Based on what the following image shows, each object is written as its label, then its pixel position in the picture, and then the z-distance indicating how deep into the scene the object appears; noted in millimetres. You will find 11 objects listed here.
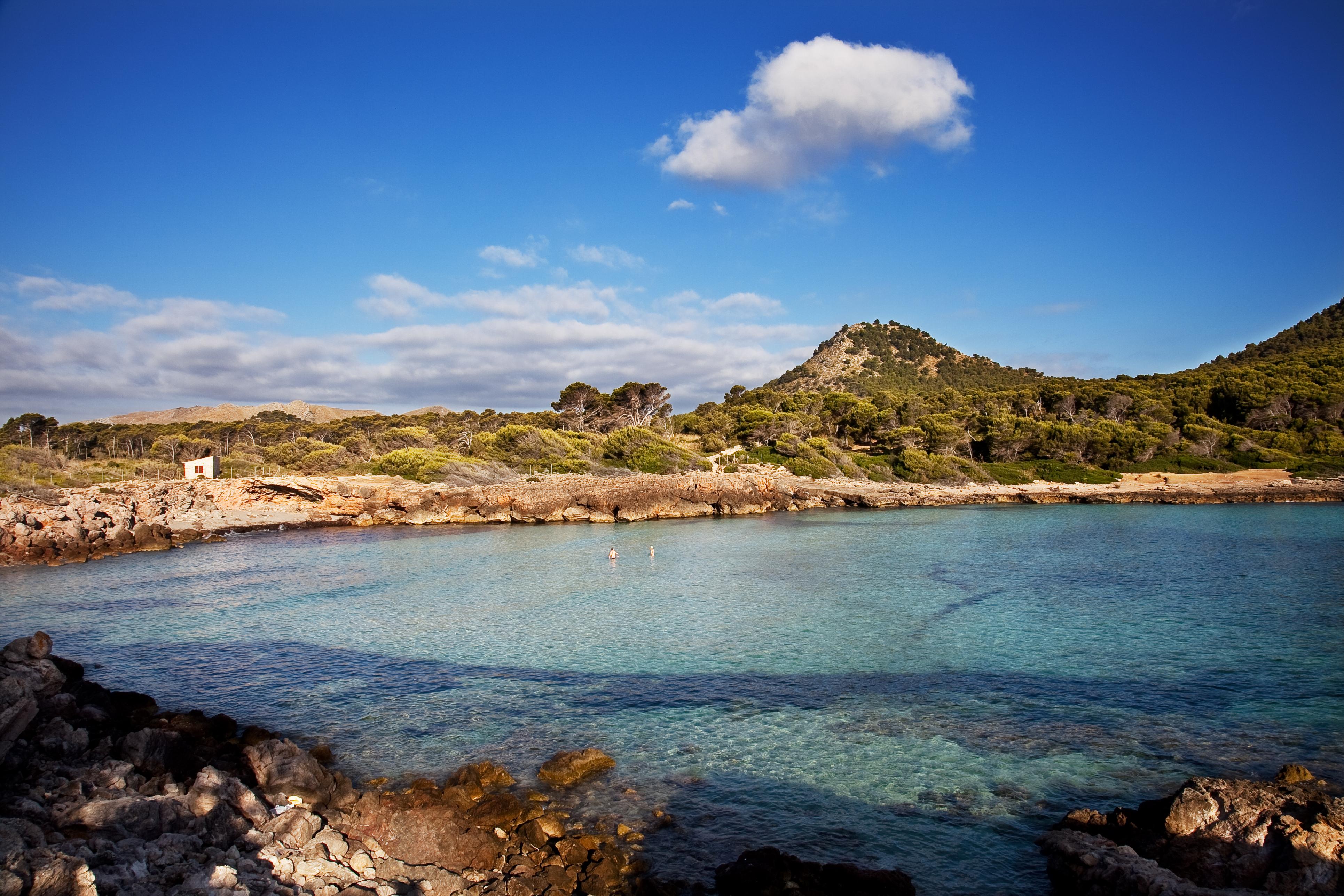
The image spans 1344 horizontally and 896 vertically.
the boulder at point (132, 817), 5957
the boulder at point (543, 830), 6996
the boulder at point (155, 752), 7863
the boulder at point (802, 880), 5945
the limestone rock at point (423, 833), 6676
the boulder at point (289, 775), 7582
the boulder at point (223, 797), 6617
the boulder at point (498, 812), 7375
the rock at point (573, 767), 8570
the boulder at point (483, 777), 8266
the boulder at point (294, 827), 6504
